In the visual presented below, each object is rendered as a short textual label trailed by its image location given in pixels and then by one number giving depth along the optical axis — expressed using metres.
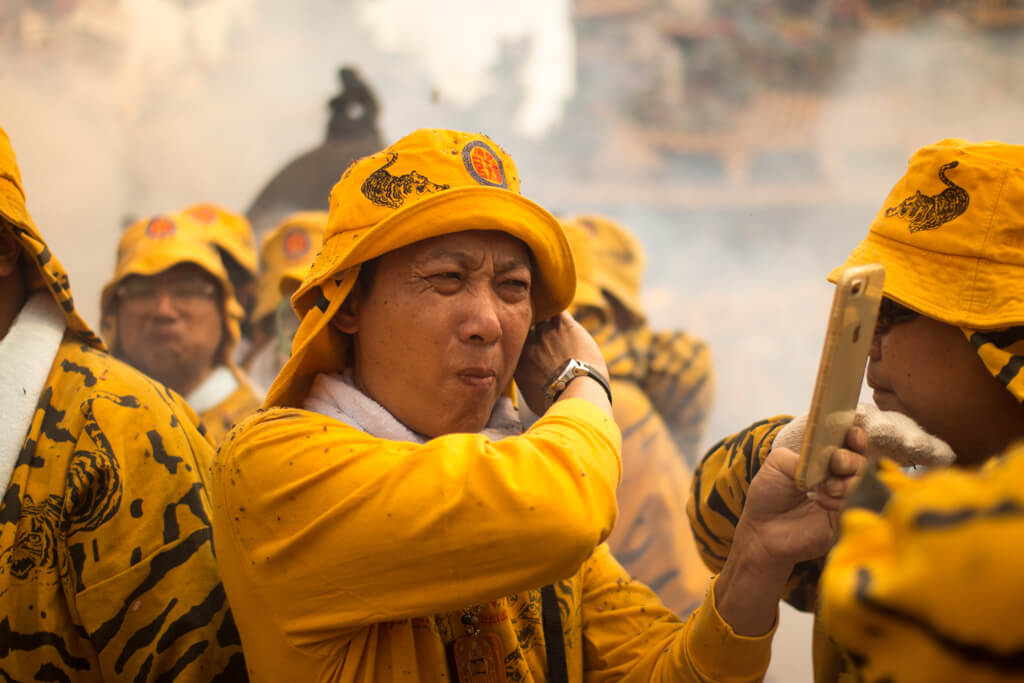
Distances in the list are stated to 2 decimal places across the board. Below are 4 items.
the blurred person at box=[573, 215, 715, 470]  4.49
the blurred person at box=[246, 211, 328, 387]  4.60
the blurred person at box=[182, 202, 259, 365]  4.54
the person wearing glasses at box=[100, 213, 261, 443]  4.08
